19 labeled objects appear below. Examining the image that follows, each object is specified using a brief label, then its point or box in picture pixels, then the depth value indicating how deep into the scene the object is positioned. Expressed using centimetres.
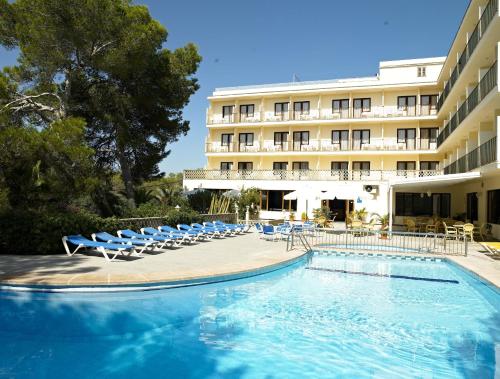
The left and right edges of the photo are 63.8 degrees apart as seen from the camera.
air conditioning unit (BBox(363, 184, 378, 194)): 3007
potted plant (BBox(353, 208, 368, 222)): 2483
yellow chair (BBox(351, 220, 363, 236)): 2148
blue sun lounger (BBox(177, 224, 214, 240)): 1794
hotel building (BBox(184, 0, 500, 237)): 2941
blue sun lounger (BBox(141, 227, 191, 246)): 1549
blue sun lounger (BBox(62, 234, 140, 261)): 1198
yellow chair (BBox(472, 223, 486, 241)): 1924
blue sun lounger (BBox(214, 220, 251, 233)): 2133
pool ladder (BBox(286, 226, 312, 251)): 1608
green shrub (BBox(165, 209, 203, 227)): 1933
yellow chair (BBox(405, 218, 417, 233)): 2245
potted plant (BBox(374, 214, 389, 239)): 2435
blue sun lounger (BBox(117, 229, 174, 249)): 1438
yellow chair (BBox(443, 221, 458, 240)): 1894
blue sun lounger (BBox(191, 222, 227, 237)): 1856
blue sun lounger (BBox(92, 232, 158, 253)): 1307
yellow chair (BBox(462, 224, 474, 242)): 1755
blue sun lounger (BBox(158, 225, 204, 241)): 1666
